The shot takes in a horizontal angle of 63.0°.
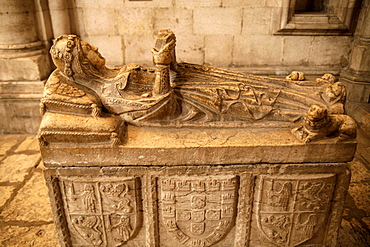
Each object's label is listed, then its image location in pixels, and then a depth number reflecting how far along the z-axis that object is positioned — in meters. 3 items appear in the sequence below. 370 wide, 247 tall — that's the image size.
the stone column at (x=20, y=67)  4.14
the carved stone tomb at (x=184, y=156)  2.24
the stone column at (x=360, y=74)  4.46
